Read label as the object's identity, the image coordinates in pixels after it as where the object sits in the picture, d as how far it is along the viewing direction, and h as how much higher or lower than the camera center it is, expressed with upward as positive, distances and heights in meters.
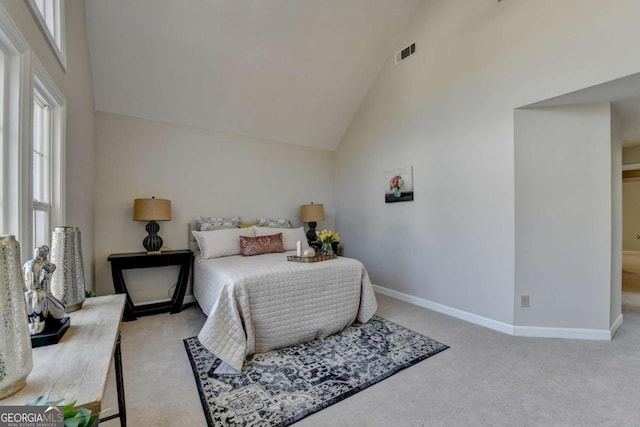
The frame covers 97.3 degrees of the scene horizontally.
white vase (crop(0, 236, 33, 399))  0.71 -0.29
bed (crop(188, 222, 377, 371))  2.18 -0.78
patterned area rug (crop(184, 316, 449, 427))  1.68 -1.17
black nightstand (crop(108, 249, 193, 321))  3.10 -0.64
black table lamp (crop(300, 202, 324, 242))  4.42 +0.02
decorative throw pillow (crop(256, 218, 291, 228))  4.18 -0.13
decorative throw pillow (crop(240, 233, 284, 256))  3.44 -0.38
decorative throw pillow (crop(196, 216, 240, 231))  3.70 -0.11
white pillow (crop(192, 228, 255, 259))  3.36 -0.34
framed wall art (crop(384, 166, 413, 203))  3.68 +0.39
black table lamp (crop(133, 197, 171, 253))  3.23 +0.00
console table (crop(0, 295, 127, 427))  0.72 -0.46
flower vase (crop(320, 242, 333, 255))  3.10 -0.38
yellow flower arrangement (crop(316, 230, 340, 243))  3.10 -0.25
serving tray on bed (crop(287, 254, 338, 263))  2.87 -0.46
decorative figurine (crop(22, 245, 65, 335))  1.02 -0.30
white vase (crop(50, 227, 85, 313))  1.32 -0.27
